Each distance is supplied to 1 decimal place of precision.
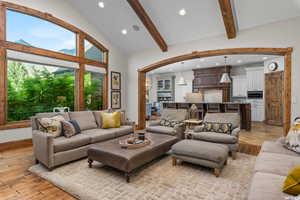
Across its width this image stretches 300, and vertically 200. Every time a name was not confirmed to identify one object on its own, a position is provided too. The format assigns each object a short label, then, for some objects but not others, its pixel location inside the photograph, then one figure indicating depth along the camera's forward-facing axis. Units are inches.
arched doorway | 157.6
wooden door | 273.0
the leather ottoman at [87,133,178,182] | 95.3
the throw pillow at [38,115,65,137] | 123.2
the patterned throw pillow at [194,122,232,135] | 143.5
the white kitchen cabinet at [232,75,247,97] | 345.1
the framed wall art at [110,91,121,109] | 253.1
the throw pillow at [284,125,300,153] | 93.7
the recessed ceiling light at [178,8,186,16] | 172.5
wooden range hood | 355.6
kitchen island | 238.2
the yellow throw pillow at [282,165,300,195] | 51.3
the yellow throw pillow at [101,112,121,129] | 166.2
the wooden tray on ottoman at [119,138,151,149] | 108.2
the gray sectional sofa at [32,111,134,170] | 110.2
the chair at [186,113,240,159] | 131.2
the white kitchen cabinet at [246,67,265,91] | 311.1
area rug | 83.4
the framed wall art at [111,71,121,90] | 253.6
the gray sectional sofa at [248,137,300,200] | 53.9
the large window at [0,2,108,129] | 157.9
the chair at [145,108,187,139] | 157.0
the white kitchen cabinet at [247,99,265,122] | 312.2
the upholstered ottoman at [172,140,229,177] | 100.7
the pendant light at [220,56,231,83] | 267.6
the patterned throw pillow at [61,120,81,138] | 129.9
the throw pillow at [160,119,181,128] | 167.3
